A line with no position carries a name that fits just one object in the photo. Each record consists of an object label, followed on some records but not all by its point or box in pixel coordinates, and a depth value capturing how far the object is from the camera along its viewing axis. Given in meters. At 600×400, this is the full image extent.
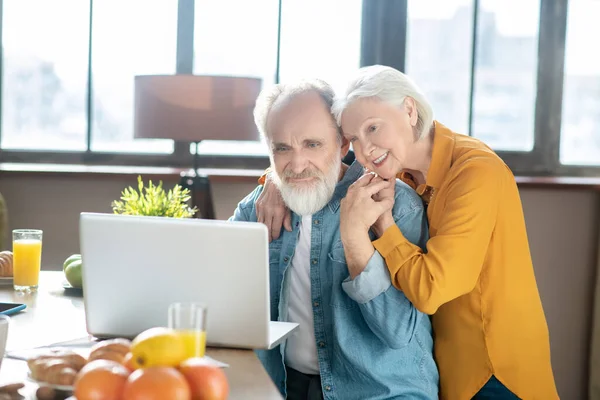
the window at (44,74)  3.81
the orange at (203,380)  1.04
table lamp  3.20
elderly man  1.76
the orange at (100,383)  1.02
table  1.33
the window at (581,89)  3.85
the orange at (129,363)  1.09
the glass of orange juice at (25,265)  2.11
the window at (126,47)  3.80
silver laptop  1.44
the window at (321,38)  3.82
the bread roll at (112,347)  1.24
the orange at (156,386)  0.98
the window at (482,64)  3.84
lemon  1.07
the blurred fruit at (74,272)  2.12
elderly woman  1.79
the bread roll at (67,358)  1.24
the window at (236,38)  3.80
